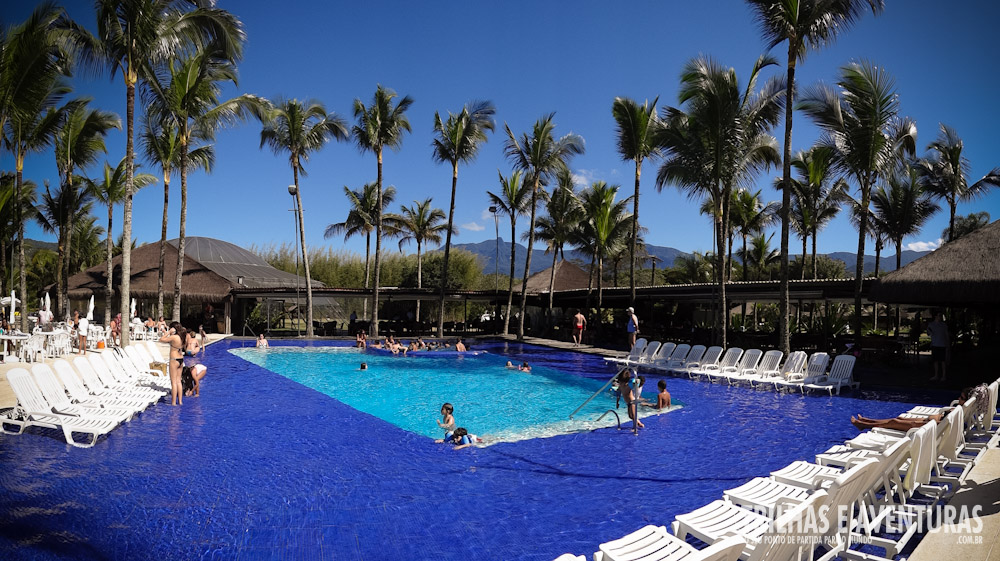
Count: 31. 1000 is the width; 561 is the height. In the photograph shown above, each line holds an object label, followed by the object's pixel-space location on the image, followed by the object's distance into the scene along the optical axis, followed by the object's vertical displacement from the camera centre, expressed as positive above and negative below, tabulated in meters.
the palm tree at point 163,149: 23.29 +6.40
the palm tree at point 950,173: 23.98 +6.47
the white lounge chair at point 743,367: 14.65 -1.49
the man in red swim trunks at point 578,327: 24.31 -0.93
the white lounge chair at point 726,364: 15.16 -1.49
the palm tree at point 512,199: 29.26 +5.73
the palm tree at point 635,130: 22.03 +7.25
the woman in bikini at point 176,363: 10.27 -1.31
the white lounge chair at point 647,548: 3.50 -1.58
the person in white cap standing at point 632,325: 19.59 -0.62
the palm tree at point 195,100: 19.44 +7.23
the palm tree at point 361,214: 37.38 +5.88
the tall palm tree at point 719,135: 16.86 +5.66
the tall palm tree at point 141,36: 13.65 +6.67
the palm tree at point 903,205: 24.75 +5.15
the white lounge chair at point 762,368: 14.27 -1.47
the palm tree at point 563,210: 29.47 +5.18
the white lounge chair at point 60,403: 7.98 -1.66
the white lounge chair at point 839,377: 12.74 -1.48
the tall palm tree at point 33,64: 11.80 +5.08
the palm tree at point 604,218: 25.39 +4.24
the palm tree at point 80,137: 21.30 +6.18
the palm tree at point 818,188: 18.70 +5.79
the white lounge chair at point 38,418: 7.47 -1.76
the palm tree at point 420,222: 38.81 +5.61
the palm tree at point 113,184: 26.36 +5.34
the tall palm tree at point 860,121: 15.50 +5.69
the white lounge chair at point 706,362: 15.46 -1.47
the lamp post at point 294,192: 24.55 +4.73
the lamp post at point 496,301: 30.87 +0.14
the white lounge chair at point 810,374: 13.08 -1.49
